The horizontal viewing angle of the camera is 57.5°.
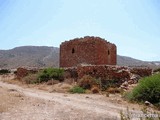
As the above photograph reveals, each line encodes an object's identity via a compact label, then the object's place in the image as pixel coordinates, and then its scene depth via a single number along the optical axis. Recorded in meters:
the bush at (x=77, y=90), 9.45
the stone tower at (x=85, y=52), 13.30
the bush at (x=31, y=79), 12.14
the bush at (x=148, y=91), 7.05
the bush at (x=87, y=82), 10.07
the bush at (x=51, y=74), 11.91
